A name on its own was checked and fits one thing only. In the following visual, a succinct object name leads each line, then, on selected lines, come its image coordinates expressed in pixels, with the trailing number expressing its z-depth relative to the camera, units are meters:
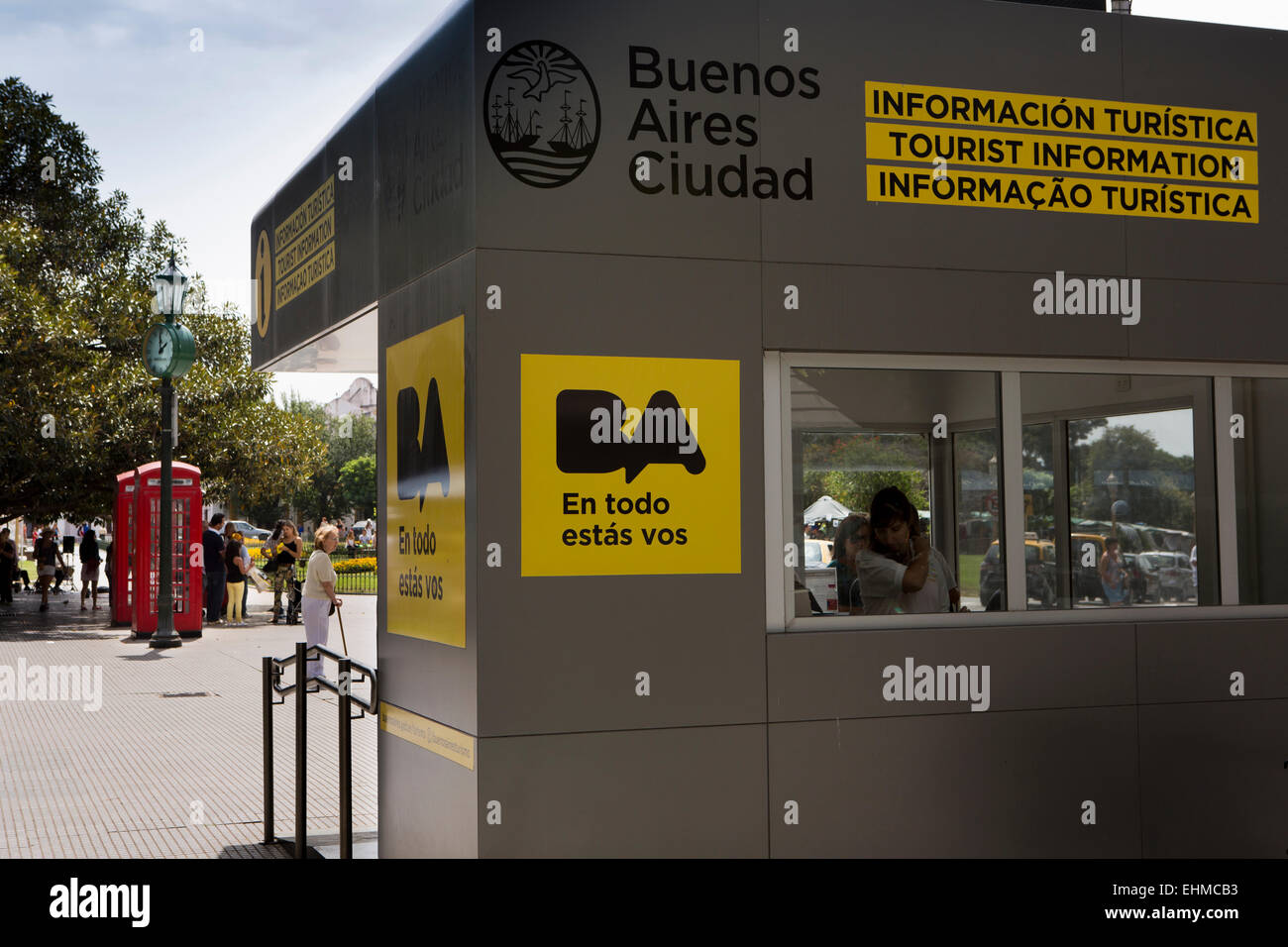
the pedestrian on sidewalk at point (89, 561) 29.03
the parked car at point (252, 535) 56.43
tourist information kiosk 5.42
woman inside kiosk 6.40
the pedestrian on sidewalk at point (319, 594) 13.72
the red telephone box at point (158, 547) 22.61
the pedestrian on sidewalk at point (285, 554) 22.19
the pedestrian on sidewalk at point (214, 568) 24.50
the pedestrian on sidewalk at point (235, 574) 24.87
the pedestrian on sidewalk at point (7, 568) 30.16
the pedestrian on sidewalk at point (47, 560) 28.64
